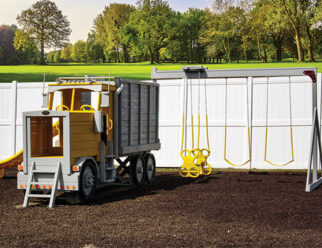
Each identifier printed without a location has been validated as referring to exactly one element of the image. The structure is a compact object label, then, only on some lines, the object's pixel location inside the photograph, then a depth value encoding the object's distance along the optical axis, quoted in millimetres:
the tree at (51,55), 134125
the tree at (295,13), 54562
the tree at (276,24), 54500
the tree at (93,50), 92250
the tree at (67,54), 115688
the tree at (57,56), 124694
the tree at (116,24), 76375
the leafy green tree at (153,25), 71062
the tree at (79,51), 99438
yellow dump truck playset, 9398
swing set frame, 14638
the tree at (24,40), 65688
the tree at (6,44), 79938
